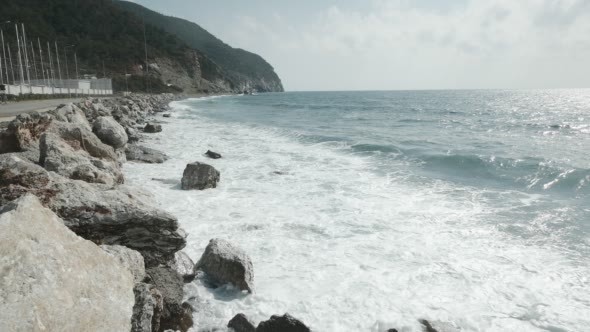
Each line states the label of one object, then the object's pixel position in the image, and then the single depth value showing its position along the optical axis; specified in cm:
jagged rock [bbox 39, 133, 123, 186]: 696
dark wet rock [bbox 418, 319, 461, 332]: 505
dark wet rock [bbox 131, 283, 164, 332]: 366
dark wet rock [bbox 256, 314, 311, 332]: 459
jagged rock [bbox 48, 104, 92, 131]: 1315
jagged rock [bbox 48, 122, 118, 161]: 922
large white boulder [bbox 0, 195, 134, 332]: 267
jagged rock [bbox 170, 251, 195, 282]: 578
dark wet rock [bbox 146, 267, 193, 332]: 461
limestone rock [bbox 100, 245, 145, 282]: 428
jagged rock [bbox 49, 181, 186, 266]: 473
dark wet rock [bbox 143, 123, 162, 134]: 2467
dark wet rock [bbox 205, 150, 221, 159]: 1735
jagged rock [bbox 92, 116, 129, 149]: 1328
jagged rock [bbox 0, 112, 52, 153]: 855
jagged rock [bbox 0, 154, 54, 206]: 459
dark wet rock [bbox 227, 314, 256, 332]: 473
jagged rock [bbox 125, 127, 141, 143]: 1854
